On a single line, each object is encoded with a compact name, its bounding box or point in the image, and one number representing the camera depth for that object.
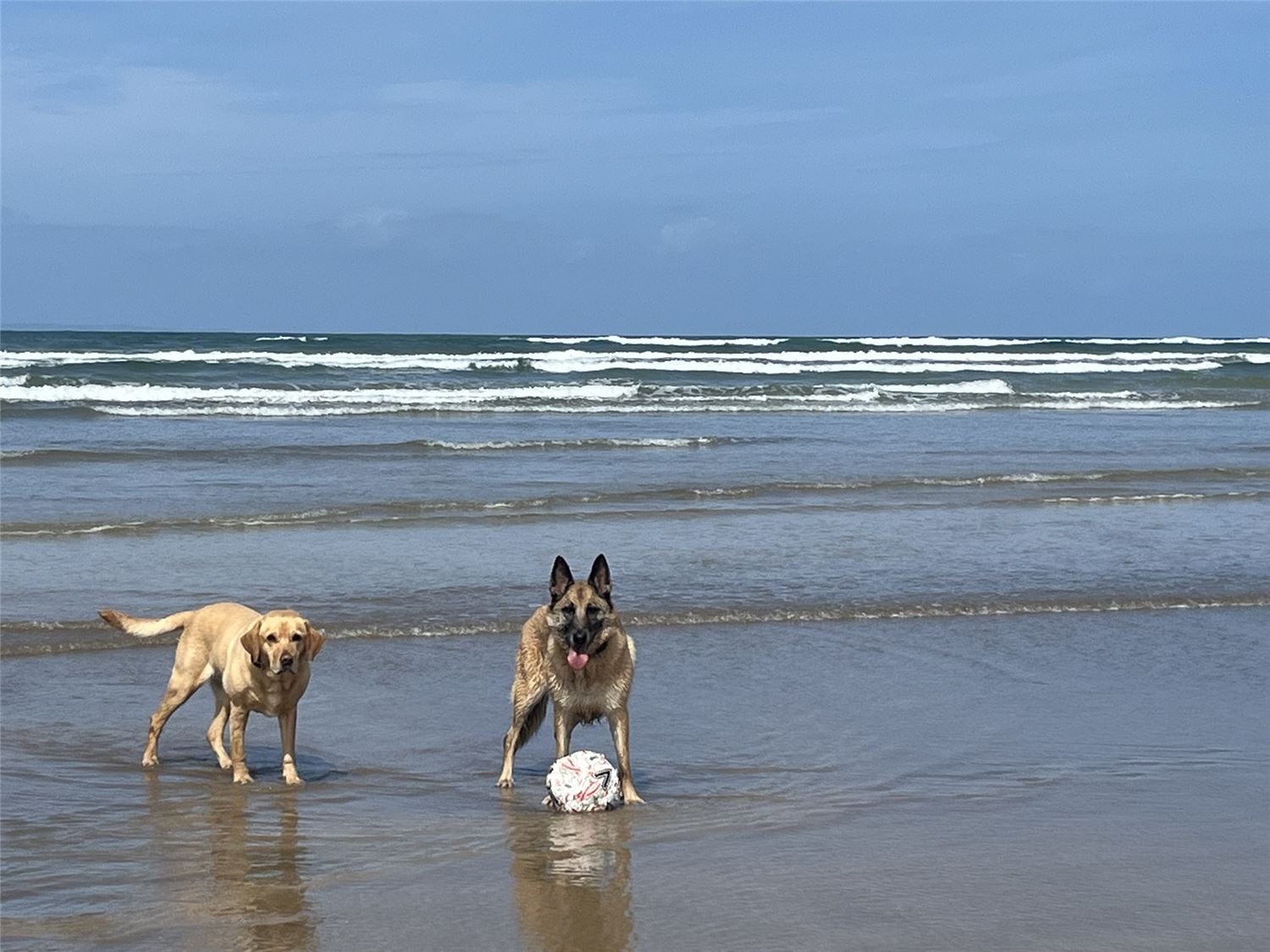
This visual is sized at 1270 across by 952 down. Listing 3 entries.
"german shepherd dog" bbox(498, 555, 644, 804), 6.56
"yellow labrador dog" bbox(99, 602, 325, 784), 6.61
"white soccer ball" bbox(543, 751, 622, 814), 6.29
